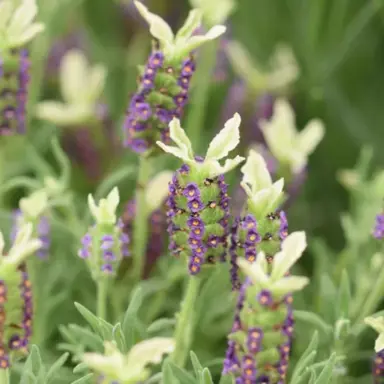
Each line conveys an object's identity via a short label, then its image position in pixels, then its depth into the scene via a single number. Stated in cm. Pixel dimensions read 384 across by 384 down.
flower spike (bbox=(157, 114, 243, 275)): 69
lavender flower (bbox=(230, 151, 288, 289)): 69
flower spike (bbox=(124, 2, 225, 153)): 71
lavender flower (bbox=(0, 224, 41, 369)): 68
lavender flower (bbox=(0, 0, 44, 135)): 73
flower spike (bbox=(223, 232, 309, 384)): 66
